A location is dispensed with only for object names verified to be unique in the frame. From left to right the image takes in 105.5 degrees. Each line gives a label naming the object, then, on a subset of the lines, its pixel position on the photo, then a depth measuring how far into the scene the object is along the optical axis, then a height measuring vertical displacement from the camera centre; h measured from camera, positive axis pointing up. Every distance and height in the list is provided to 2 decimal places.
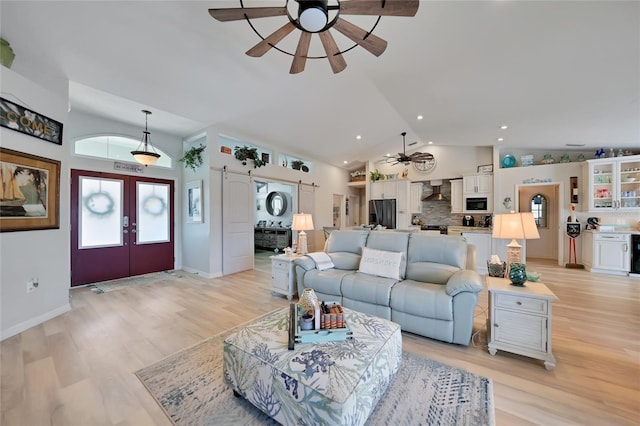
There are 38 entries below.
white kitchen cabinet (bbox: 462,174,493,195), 6.27 +0.75
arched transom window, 4.15 +1.16
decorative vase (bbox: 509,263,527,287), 2.19 -0.56
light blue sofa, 2.29 -0.78
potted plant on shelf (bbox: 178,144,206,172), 4.85 +1.10
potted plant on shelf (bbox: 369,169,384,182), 7.97 +1.18
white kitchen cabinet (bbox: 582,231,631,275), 4.80 -0.82
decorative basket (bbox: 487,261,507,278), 2.47 -0.58
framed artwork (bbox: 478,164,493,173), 6.34 +1.16
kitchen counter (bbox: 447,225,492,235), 5.30 -0.41
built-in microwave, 6.32 +0.22
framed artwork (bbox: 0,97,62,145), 2.44 +0.97
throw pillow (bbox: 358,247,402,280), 2.87 -0.62
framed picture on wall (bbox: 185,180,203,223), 4.87 +0.21
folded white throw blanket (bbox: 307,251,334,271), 3.30 -0.67
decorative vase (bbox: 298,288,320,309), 1.74 -0.64
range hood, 7.02 +0.55
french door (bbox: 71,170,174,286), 4.13 -0.27
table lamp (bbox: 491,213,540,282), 2.28 -0.16
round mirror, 8.16 +0.30
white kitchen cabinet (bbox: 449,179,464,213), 6.69 +0.45
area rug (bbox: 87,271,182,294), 4.02 -1.27
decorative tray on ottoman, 1.58 -0.79
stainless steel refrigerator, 7.54 -0.03
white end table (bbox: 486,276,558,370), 1.98 -0.92
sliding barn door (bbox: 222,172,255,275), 4.93 -0.23
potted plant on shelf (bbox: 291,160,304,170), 6.70 +1.32
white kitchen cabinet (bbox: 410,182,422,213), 7.41 +0.43
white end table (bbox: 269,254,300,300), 3.53 -0.94
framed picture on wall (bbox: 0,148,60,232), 2.47 +0.21
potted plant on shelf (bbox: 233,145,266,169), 5.10 +1.22
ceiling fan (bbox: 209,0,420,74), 1.56 +1.36
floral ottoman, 1.22 -0.89
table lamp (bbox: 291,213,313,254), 3.84 -0.22
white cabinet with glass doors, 4.98 +0.61
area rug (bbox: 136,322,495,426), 1.49 -1.25
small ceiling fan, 5.77 +1.35
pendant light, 3.96 +0.92
